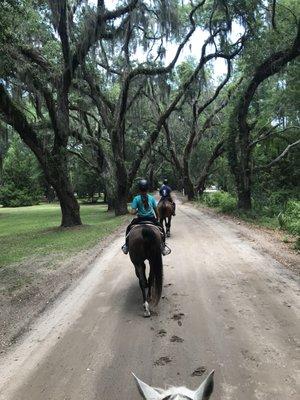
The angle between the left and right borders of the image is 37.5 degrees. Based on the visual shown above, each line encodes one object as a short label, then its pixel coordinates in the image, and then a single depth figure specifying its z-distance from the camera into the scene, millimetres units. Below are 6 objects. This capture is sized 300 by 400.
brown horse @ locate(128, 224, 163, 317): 7094
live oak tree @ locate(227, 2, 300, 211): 18359
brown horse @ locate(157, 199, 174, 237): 14802
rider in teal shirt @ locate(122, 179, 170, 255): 7711
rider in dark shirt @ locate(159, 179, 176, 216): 14820
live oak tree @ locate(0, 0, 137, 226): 16641
